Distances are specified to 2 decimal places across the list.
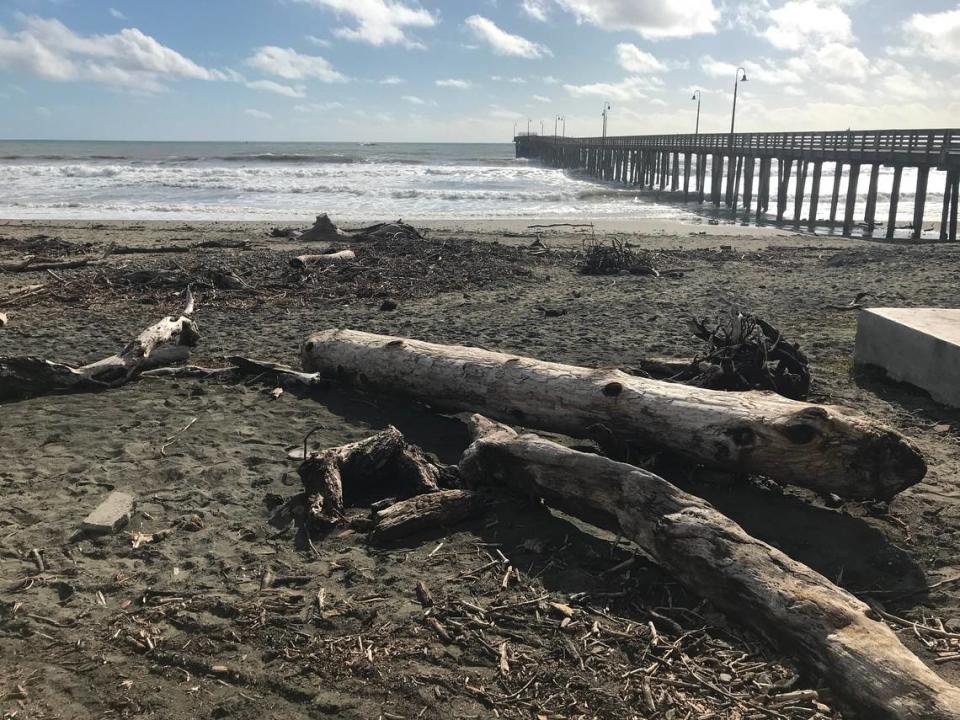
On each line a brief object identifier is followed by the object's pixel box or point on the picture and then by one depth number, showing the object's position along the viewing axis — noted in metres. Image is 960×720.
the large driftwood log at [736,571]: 2.42
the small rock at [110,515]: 3.72
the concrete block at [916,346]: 5.64
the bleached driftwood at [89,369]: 5.86
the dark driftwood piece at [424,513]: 3.73
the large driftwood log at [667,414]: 3.76
